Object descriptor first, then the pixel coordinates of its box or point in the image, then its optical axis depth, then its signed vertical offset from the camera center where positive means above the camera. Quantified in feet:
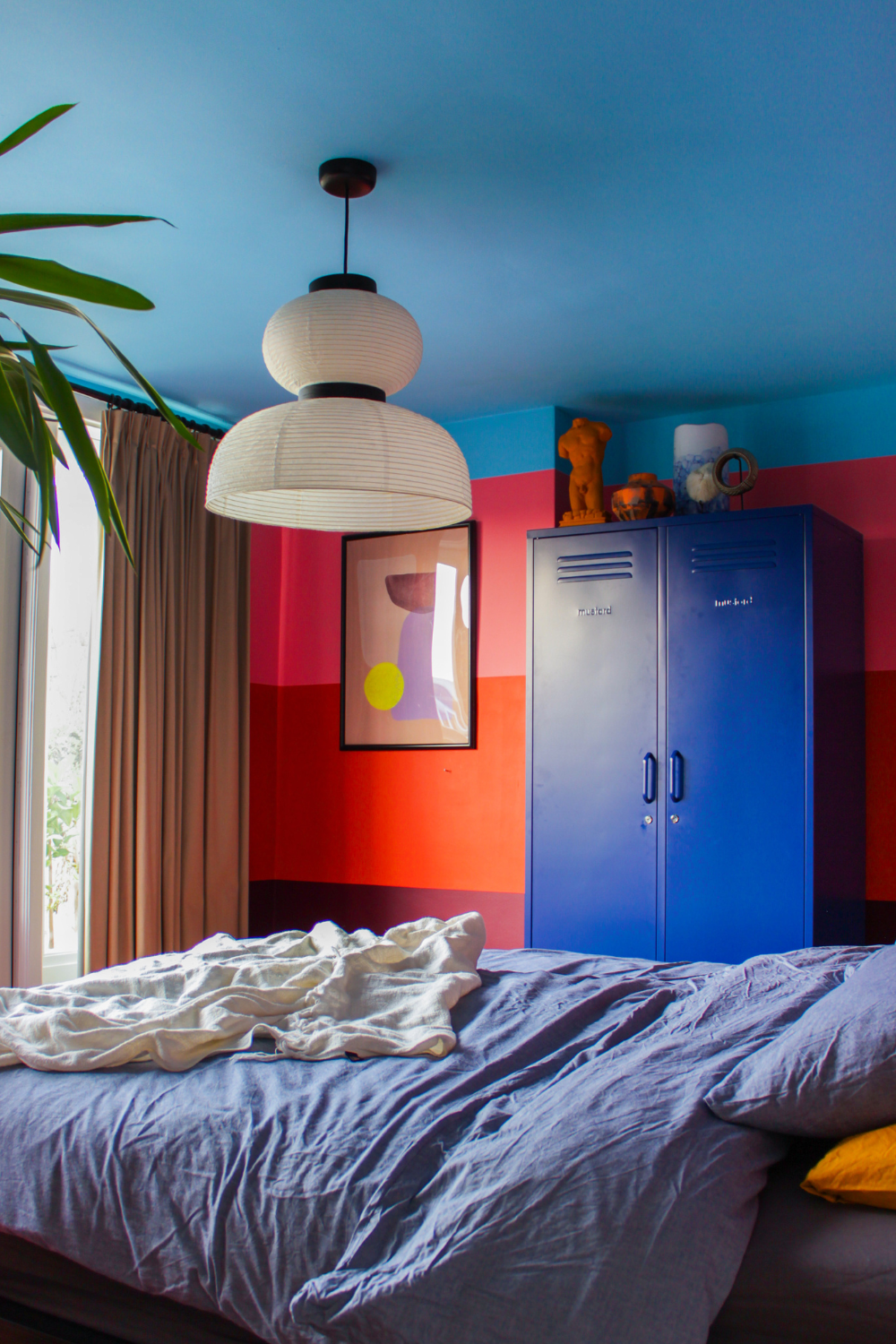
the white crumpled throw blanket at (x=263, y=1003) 6.29 -1.74
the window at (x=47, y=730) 12.34 +0.13
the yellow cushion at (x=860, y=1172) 4.52 -1.83
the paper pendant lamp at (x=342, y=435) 6.99 +2.06
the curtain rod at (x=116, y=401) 13.19 +4.33
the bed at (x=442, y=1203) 4.17 -2.02
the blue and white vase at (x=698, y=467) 12.50 +3.36
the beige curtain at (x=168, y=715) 12.95 +0.35
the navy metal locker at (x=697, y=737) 11.38 +0.10
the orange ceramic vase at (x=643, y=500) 12.69 +2.93
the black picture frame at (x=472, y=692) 14.52 +0.71
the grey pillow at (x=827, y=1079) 4.69 -1.51
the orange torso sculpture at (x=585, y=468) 13.37 +3.50
